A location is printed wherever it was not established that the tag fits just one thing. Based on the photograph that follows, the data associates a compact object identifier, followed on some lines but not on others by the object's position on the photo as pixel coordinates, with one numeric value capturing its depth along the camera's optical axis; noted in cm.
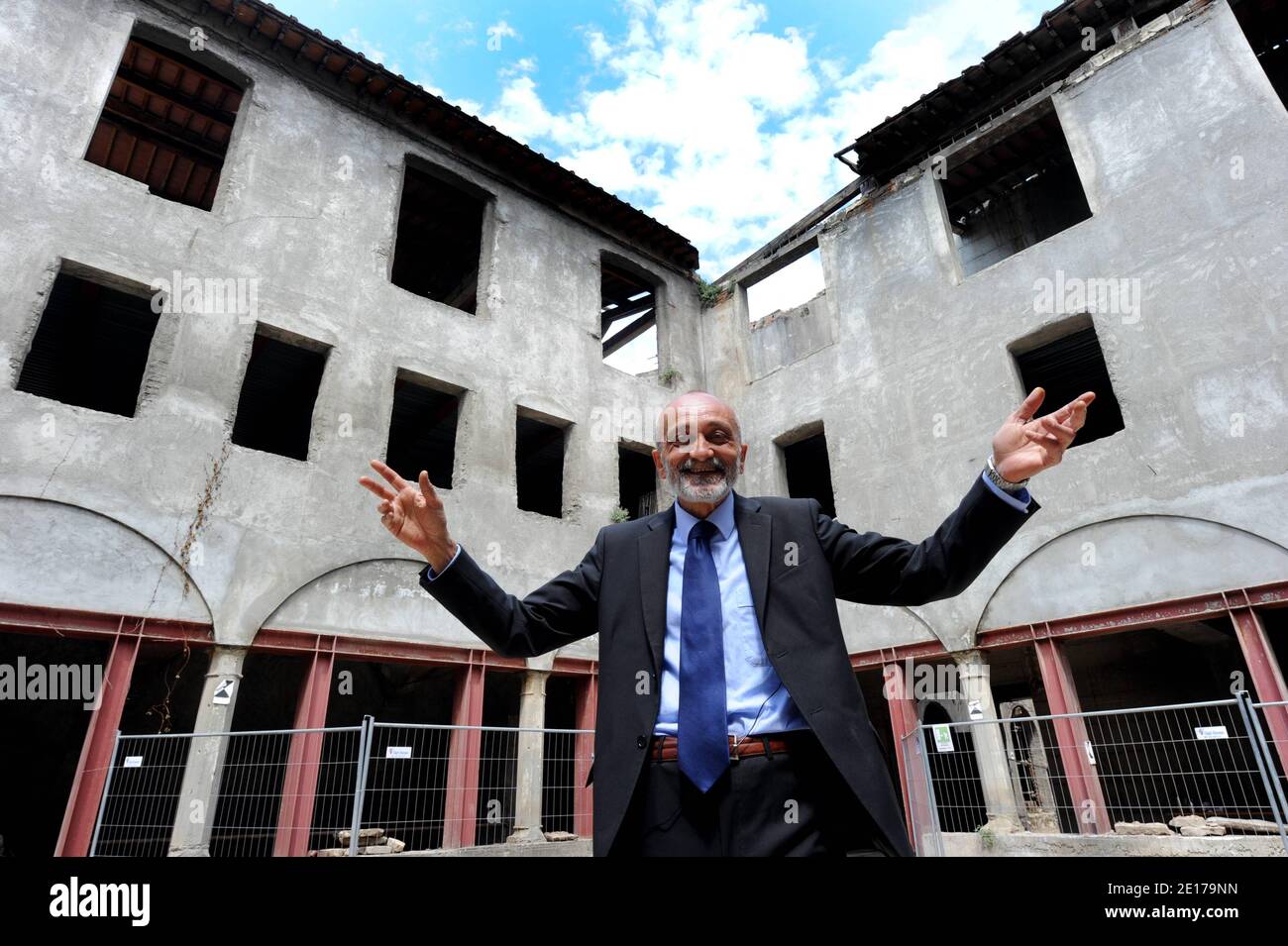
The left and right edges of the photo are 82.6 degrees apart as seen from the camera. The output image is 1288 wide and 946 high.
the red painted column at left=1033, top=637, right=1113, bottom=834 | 936
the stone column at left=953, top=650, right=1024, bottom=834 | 1016
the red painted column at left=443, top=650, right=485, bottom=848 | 1003
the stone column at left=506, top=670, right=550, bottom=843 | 1079
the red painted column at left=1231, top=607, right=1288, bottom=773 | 848
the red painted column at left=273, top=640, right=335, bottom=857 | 902
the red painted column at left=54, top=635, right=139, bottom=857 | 791
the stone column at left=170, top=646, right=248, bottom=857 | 845
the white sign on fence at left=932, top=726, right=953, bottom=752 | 973
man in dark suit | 195
